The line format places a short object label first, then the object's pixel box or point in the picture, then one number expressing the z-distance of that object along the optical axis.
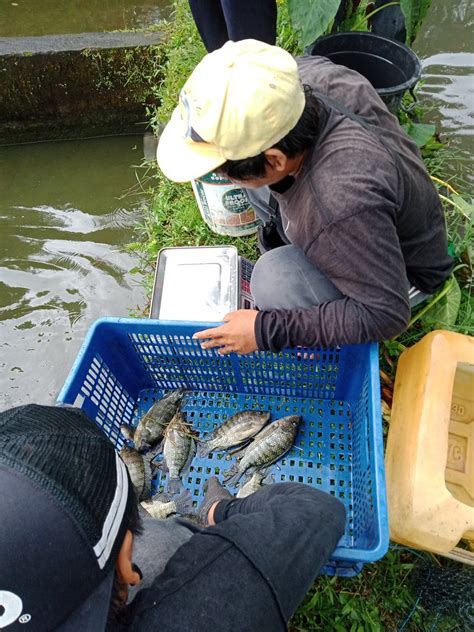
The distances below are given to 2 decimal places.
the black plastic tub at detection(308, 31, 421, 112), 2.69
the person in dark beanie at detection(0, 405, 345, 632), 0.93
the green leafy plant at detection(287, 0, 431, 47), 2.31
